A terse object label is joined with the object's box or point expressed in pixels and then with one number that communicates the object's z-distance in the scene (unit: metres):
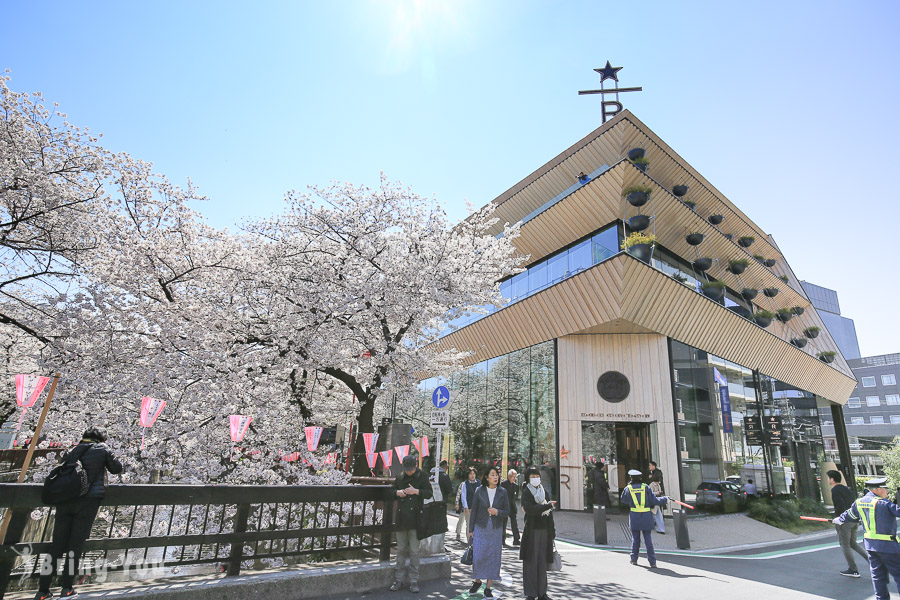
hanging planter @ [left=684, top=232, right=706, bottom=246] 19.58
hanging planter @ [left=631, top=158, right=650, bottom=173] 17.22
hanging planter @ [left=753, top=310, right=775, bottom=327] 21.89
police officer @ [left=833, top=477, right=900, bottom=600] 5.87
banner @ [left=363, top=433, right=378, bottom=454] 11.31
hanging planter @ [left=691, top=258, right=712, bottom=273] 19.89
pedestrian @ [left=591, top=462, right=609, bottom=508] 12.96
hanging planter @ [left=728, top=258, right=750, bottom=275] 22.03
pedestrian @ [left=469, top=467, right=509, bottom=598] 6.09
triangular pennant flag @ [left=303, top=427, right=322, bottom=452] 10.24
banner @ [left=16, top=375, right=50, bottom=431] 7.12
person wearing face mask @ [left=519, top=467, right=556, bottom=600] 6.00
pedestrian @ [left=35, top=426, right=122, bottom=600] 4.32
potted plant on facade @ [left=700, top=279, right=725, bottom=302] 18.78
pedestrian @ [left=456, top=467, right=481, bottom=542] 8.71
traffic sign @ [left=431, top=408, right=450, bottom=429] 8.85
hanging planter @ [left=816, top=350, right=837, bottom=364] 28.70
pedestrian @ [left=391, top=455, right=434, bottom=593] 6.04
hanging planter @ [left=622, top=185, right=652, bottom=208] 16.58
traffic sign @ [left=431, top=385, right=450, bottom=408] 9.32
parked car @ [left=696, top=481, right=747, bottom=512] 16.56
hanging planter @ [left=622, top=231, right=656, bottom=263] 15.85
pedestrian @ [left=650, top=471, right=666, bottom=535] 12.29
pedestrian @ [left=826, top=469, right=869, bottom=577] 8.70
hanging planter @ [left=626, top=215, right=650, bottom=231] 16.78
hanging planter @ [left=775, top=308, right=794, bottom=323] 24.16
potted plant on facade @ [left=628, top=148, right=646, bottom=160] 17.32
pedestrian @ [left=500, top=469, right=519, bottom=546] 9.85
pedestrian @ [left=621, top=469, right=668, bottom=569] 8.84
